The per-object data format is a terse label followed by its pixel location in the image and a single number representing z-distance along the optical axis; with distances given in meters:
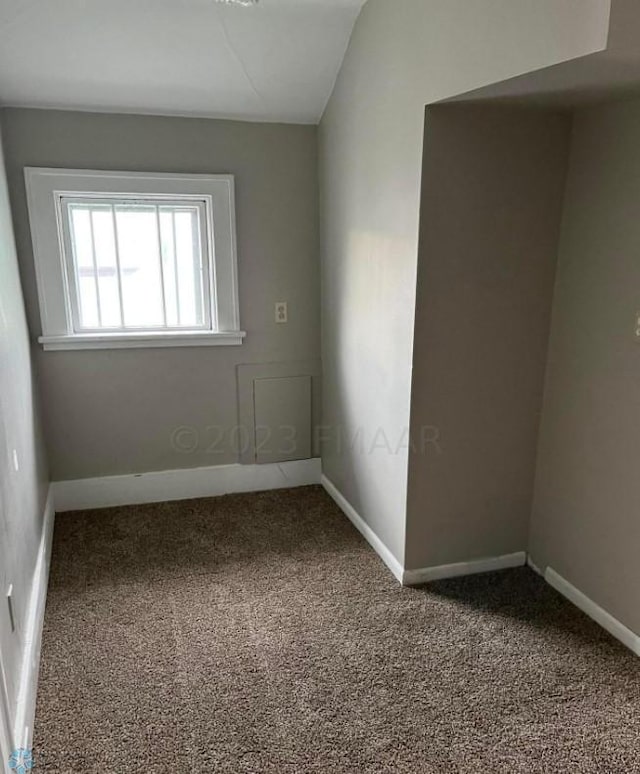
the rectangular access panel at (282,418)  3.29
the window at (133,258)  2.80
